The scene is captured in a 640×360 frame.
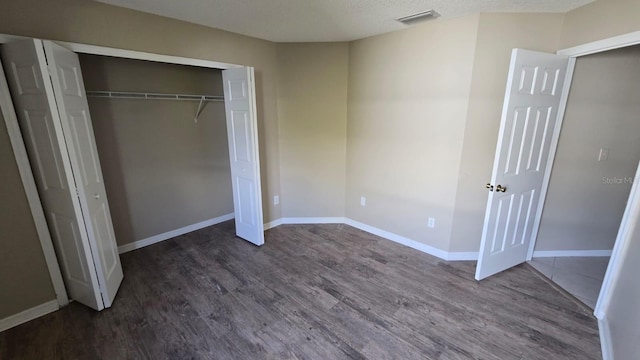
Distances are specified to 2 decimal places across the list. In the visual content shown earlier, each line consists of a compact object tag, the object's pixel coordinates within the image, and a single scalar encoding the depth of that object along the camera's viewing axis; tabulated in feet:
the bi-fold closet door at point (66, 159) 5.87
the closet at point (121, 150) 6.15
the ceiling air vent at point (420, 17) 7.89
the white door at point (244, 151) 9.57
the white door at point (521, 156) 7.52
